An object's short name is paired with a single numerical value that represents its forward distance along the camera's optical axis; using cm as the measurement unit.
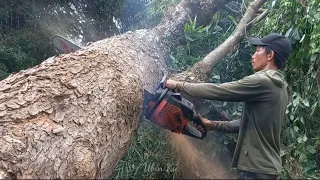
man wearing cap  155
